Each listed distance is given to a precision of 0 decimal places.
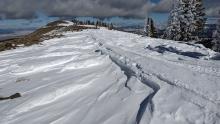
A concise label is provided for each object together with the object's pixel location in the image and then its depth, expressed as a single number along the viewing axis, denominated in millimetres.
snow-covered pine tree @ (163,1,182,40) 26530
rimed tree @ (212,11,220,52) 25592
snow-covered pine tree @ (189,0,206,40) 26185
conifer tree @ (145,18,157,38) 40993
